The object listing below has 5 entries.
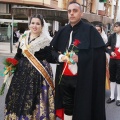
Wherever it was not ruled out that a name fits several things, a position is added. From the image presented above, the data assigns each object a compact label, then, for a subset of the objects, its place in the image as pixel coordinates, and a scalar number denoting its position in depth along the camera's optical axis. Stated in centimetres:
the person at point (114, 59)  571
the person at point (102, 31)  596
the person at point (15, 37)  2172
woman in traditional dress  389
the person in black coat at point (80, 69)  335
